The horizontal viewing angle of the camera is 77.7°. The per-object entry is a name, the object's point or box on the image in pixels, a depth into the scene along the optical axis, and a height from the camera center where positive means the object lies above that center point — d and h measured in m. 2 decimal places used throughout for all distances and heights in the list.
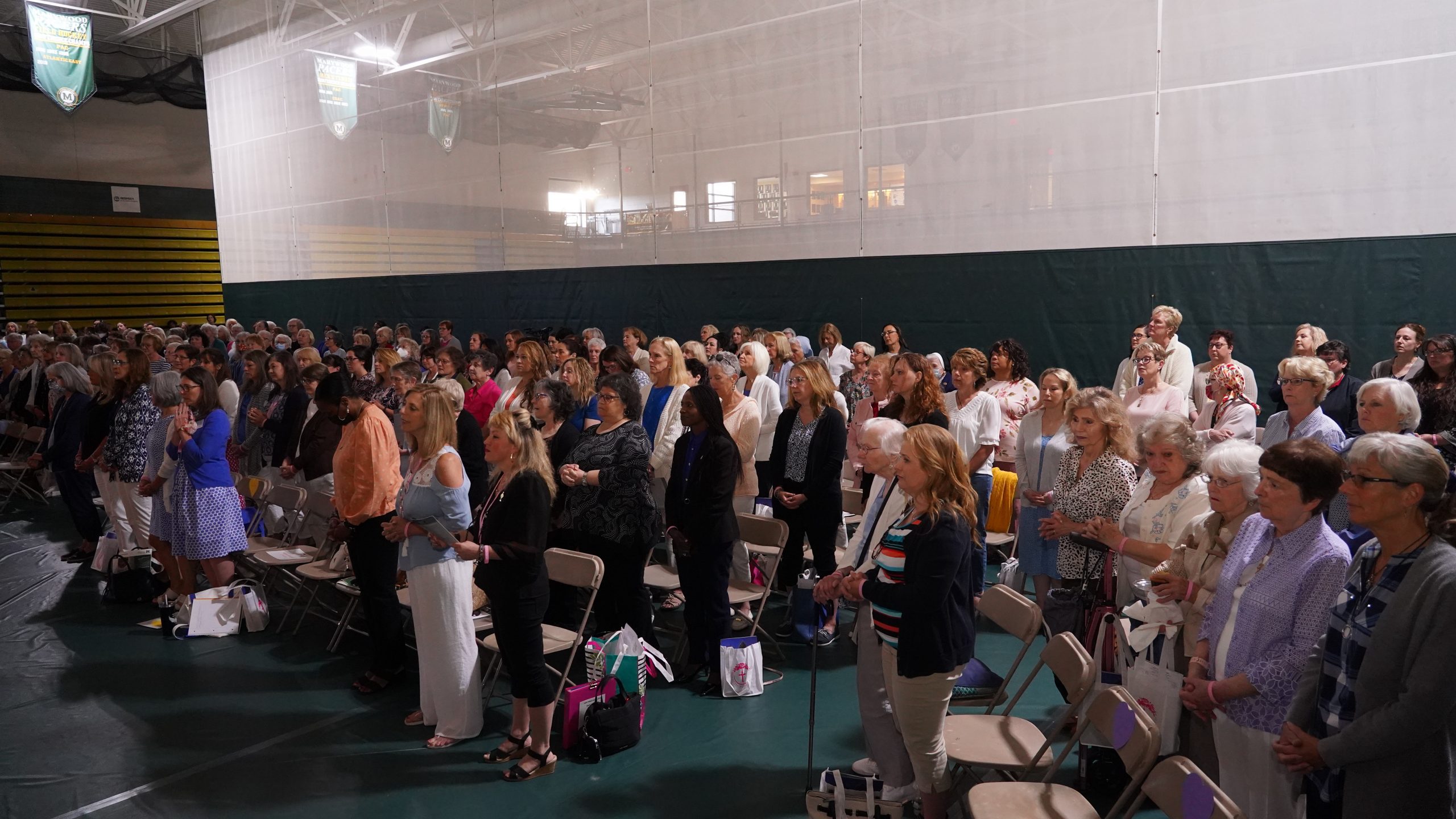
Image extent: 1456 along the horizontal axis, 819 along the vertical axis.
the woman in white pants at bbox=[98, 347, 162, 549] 6.49 -0.84
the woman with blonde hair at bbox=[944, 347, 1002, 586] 5.52 -0.86
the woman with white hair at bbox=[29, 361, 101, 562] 7.90 -1.15
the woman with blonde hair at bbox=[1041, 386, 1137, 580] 3.95 -0.82
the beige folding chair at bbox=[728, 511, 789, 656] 4.93 -1.35
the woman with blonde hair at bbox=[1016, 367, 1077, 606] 4.58 -0.95
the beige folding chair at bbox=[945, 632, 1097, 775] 3.03 -1.60
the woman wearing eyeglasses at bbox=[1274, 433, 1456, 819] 2.16 -0.93
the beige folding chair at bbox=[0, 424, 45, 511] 9.91 -1.64
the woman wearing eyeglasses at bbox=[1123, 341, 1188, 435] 5.98 -0.73
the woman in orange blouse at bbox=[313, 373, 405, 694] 4.74 -1.06
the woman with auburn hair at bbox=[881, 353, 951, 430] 5.05 -0.53
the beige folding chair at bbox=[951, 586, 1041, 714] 3.47 -1.29
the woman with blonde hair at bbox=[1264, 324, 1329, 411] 7.29 -0.49
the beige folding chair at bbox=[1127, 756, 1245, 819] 2.37 -1.32
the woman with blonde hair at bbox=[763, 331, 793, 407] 8.72 -0.54
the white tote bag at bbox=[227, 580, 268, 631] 5.91 -1.87
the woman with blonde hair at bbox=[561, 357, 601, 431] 6.33 -0.56
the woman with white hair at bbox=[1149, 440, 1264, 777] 2.96 -0.92
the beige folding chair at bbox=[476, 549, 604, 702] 4.32 -1.31
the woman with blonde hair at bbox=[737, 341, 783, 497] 6.73 -0.72
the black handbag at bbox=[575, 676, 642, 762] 4.08 -1.92
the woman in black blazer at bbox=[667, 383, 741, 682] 4.64 -1.11
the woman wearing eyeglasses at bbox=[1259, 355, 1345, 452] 4.62 -0.61
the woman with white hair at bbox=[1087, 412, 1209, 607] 3.44 -0.82
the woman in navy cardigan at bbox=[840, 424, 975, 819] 3.08 -1.04
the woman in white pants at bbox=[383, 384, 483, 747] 4.21 -1.20
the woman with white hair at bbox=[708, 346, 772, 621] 5.58 -0.73
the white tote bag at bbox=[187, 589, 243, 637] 5.82 -1.89
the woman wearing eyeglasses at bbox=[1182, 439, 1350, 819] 2.53 -0.95
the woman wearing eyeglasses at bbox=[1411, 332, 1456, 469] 5.64 -0.73
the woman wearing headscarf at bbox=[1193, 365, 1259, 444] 5.23 -0.75
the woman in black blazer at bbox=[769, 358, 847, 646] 5.32 -1.02
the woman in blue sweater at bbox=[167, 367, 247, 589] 5.71 -1.05
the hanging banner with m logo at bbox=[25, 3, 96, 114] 16.64 +5.02
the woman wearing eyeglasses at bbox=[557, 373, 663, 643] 4.79 -1.04
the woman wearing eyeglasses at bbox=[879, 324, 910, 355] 9.68 -0.46
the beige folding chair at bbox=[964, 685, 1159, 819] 2.59 -1.59
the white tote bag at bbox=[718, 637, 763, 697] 4.67 -1.89
